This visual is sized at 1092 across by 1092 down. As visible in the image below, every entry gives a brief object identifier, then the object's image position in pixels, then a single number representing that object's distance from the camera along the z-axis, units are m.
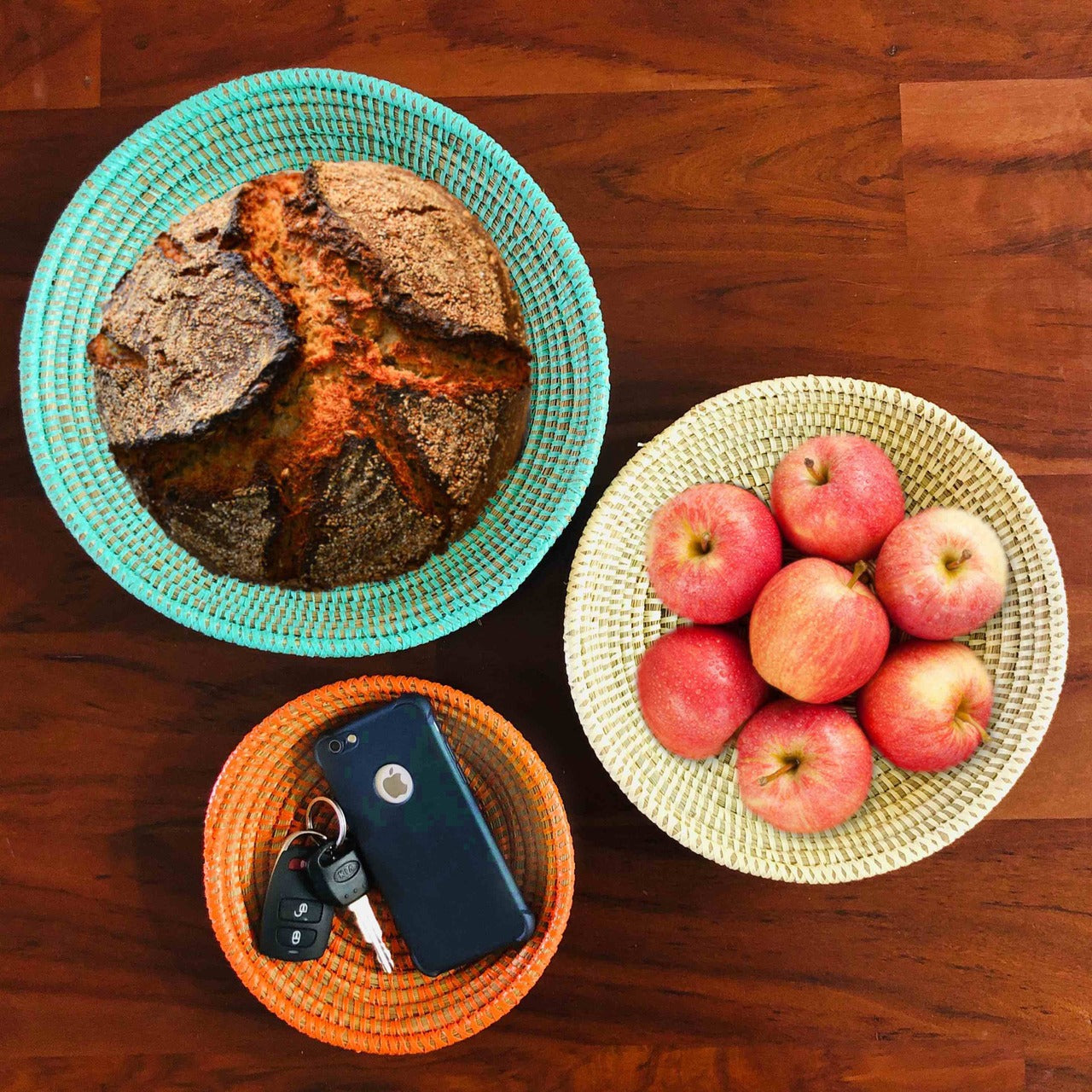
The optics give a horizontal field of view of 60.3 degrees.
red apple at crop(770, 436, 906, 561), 0.68
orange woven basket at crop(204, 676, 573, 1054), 0.76
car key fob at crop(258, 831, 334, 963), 0.78
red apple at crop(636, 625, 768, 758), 0.70
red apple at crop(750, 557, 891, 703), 0.65
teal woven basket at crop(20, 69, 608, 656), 0.70
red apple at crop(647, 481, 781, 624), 0.69
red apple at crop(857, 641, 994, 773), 0.68
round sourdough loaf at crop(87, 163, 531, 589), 0.61
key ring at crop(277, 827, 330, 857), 0.80
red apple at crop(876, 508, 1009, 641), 0.67
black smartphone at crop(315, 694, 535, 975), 0.78
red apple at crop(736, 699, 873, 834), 0.69
